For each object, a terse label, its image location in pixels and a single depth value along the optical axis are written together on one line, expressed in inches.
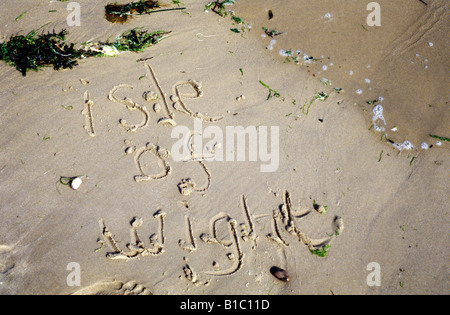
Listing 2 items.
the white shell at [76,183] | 126.8
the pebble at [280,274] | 120.1
